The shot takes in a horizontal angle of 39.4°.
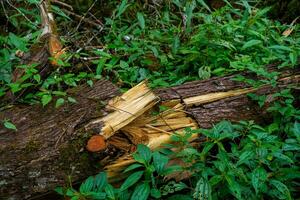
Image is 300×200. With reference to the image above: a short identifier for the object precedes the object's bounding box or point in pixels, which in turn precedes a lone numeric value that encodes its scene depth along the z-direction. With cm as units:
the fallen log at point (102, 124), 238
